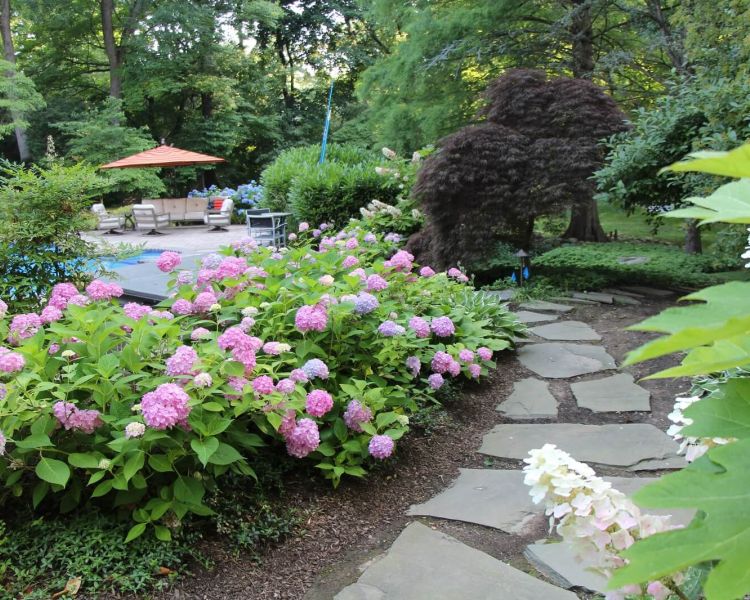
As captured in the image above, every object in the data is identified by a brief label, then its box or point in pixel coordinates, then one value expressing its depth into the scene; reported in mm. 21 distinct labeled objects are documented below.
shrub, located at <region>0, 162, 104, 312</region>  3799
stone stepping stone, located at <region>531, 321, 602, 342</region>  4432
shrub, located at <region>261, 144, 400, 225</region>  8336
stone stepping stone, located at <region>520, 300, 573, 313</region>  5223
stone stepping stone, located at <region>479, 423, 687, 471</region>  2611
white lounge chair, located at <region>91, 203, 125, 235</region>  14852
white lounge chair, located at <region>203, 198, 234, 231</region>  14922
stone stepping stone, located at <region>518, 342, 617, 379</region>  3787
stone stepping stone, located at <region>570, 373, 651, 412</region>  3246
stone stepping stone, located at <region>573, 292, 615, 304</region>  5457
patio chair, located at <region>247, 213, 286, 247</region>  8305
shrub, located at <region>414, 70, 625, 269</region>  5723
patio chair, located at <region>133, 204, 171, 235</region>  14562
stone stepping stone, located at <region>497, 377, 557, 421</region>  3195
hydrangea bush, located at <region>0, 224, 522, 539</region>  1894
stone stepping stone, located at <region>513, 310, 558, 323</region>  4902
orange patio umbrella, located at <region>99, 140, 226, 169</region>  15453
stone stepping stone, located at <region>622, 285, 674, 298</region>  5698
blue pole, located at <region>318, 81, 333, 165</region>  10544
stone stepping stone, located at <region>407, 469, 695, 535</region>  2211
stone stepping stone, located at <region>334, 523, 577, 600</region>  1775
